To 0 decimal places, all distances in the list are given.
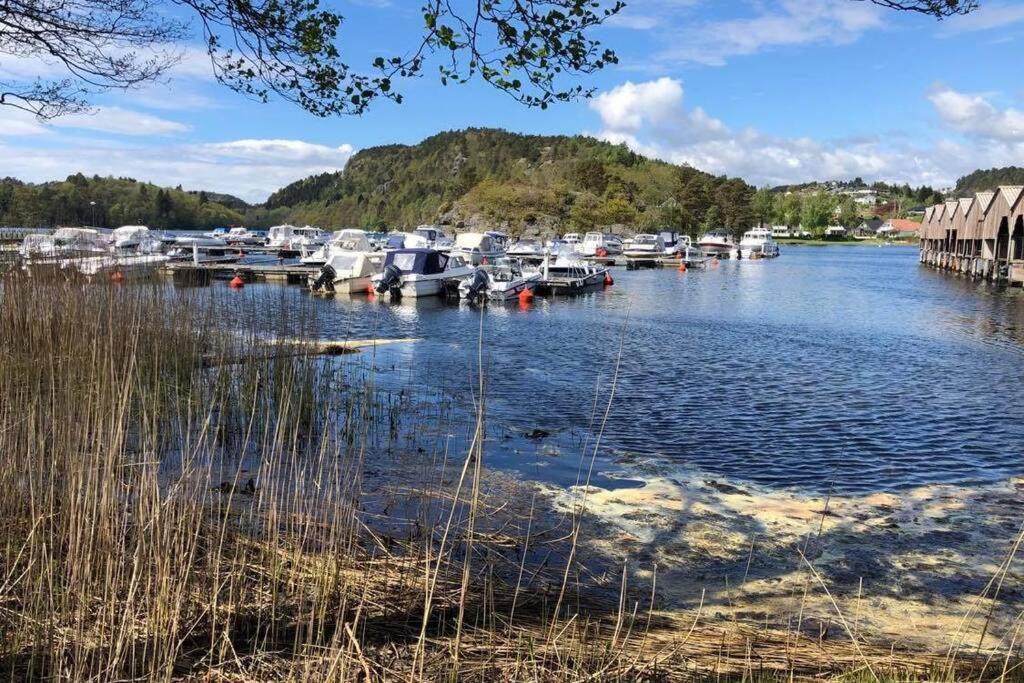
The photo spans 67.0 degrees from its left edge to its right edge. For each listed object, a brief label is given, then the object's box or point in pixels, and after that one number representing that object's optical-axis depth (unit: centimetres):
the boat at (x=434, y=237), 7094
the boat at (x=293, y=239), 7094
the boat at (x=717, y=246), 9712
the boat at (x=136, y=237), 4728
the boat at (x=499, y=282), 3881
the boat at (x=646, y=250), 7662
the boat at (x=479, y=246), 5684
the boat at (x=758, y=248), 9475
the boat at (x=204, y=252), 4978
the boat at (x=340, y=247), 5136
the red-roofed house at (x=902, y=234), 19524
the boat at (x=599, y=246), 7862
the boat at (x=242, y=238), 7731
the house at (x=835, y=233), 18408
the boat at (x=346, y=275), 4284
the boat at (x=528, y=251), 6910
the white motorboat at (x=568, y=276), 4497
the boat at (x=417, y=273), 3991
